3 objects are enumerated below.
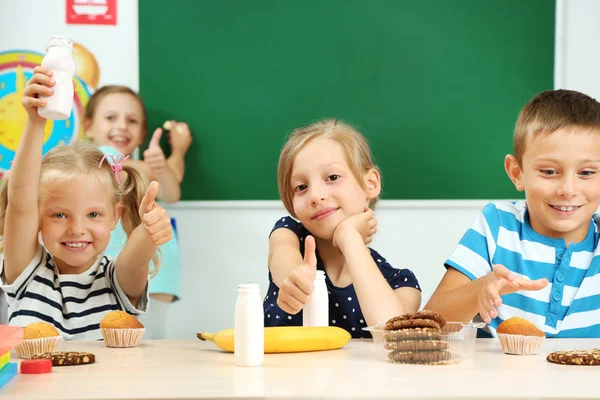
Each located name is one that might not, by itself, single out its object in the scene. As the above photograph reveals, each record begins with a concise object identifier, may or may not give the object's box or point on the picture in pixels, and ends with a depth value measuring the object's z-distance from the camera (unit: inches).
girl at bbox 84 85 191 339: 126.6
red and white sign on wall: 130.0
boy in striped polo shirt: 62.9
